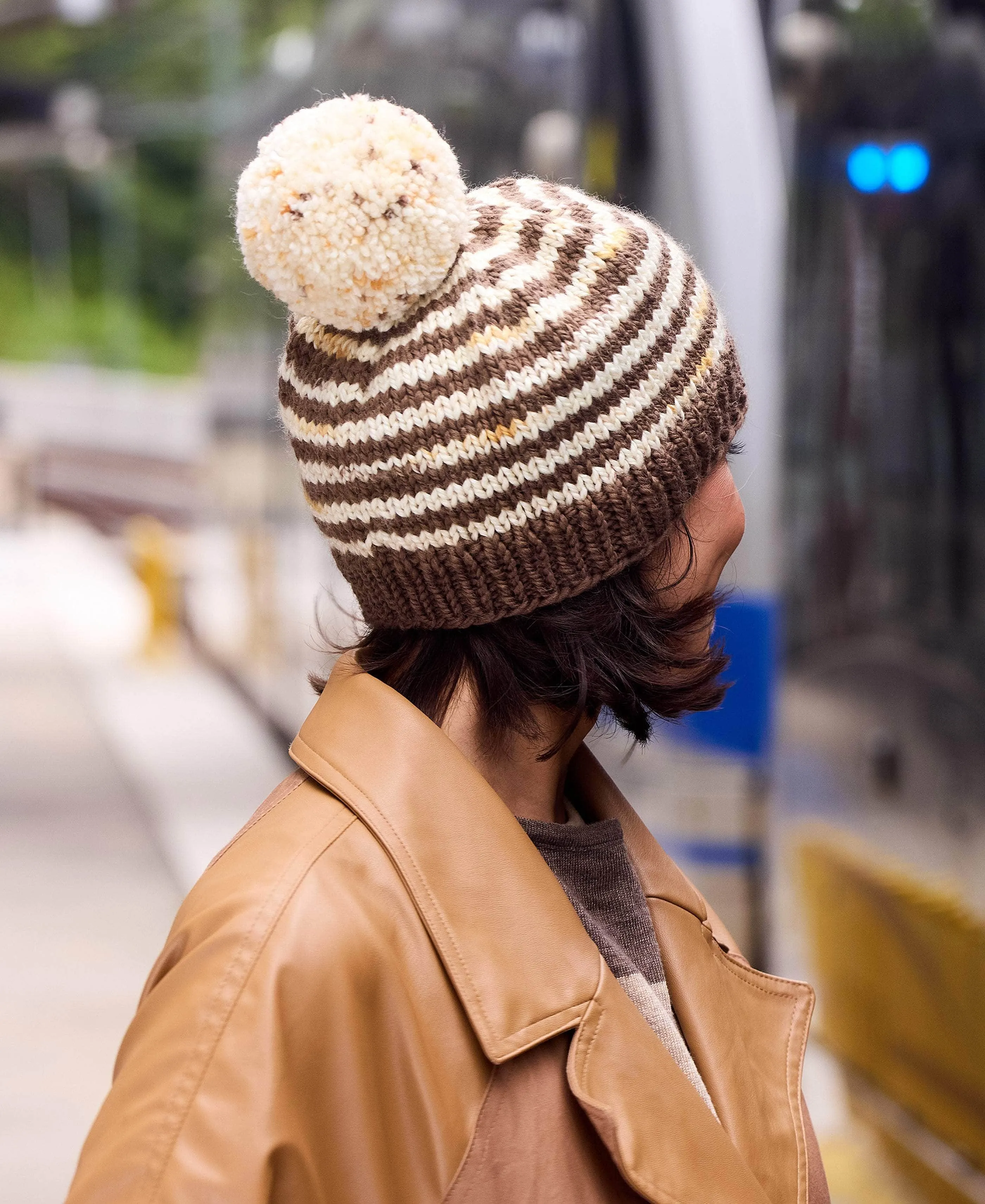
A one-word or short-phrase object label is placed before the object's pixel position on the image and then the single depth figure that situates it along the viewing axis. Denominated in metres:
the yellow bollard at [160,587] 11.03
